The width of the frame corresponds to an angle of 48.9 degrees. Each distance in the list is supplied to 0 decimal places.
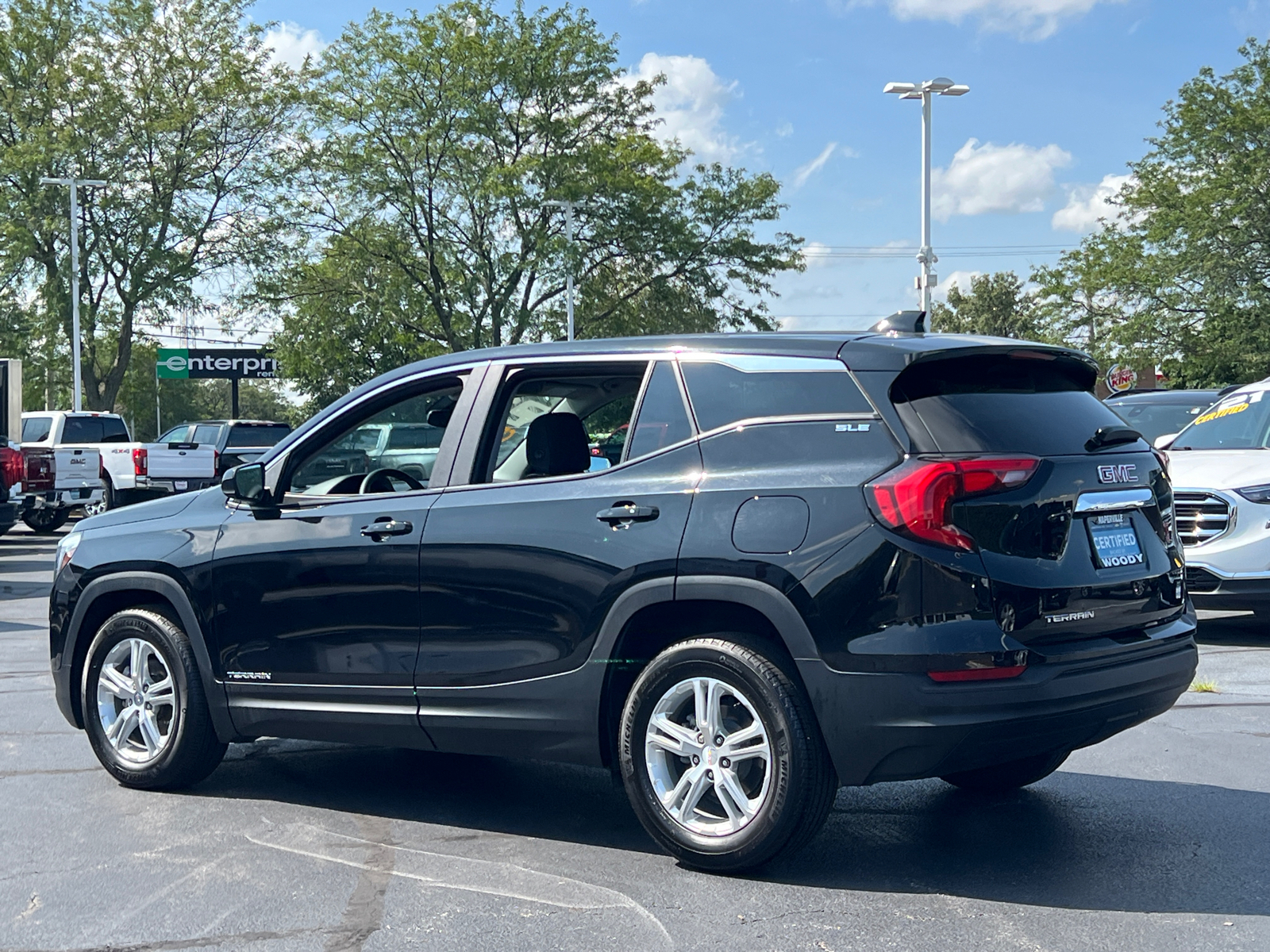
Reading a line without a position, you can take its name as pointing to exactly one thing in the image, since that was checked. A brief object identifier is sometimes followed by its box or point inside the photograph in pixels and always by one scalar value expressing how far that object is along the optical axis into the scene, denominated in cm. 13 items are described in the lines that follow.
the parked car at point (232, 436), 2461
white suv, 932
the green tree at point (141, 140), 3903
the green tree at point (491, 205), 3747
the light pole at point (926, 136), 2706
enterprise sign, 5412
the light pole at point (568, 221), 3694
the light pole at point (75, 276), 3600
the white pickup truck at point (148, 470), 2388
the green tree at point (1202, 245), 4212
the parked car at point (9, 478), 1747
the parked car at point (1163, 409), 1463
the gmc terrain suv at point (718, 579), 419
